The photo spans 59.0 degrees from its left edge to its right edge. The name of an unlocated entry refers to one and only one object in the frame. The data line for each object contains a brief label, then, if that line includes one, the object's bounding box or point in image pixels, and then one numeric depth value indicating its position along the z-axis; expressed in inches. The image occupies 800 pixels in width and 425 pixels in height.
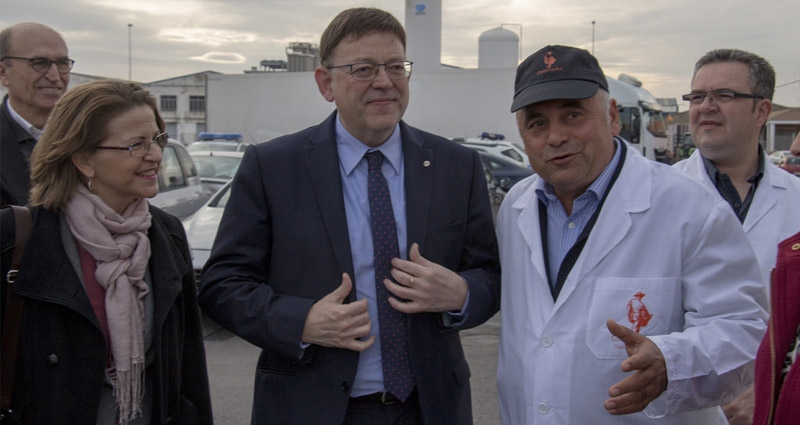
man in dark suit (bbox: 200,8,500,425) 92.0
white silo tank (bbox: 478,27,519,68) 1364.4
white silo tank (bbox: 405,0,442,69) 1301.7
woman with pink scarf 82.6
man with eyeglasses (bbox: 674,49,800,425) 125.4
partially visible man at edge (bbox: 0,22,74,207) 142.3
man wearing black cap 79.7
